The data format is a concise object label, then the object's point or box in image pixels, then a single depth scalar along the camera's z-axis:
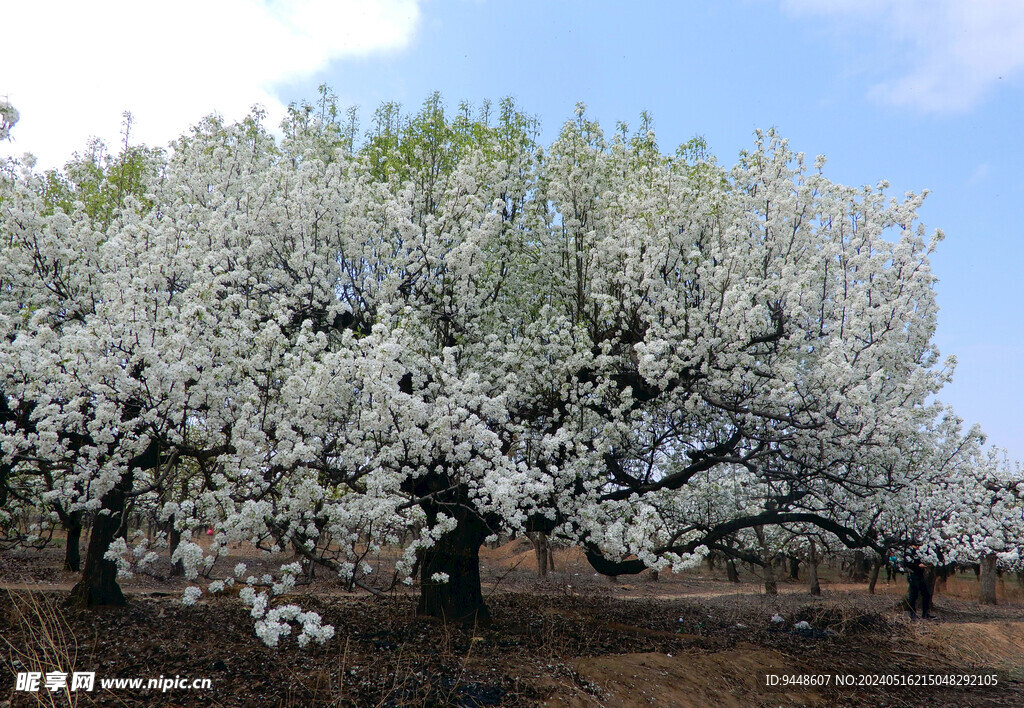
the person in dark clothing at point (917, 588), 28.34
